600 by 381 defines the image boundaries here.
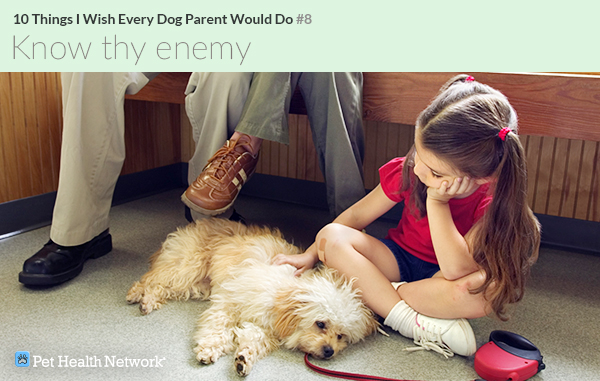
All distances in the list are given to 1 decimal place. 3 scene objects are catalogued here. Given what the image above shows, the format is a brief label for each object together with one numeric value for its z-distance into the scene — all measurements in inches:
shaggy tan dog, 41.2
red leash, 39.1
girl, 38.7
